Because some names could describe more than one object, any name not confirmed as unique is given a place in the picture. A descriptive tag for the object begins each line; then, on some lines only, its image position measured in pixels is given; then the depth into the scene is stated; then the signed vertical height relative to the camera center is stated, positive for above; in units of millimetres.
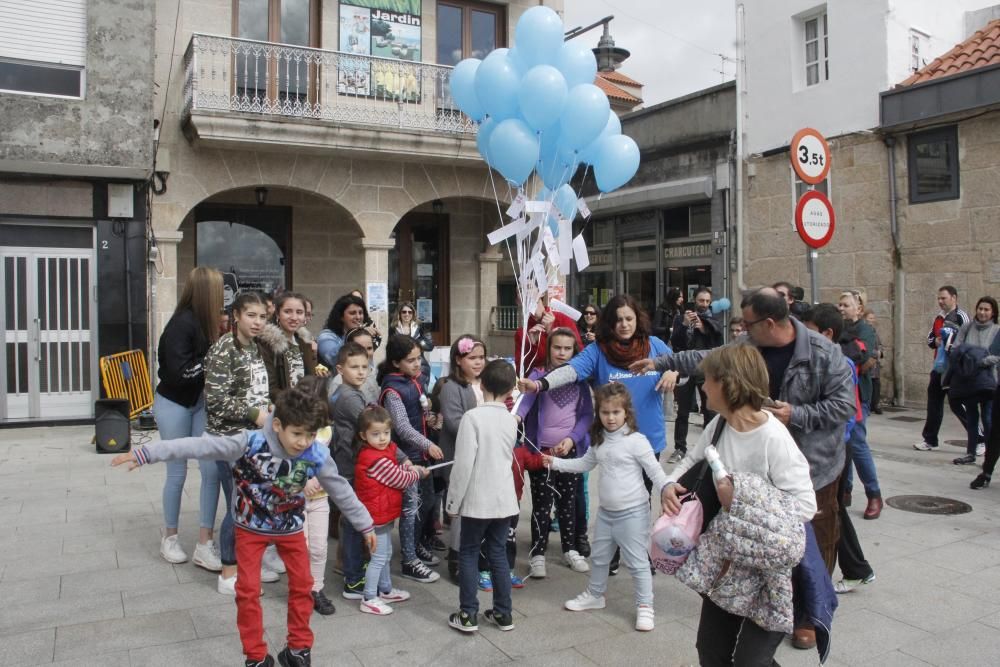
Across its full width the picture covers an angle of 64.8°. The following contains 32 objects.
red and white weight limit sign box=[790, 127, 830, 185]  7023 +1558
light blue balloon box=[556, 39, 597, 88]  7465 +2545
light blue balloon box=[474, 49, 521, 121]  7289 +2294
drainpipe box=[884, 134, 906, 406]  12164 +613
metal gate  10734 +4
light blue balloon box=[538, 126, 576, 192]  7355 +1594
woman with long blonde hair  5102 -345
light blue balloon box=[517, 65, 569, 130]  6812 +2050
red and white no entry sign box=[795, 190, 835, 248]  6680 +949
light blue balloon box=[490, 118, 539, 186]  7148 +1681
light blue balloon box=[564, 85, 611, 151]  7012 +1934
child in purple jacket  5133 -718
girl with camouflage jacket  4684 -309
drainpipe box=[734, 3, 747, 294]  14518 +3419
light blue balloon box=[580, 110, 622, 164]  7637 +1967
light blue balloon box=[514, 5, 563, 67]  7355 +2749
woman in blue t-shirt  4922 -219
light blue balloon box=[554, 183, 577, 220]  7953 +1315
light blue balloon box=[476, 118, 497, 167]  7836 +1991
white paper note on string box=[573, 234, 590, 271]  6871 +684
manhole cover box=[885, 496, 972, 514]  6520 -1504
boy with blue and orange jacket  3492 -750
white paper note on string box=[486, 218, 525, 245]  6586 +838
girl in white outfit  4297 -896
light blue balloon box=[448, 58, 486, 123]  8125 +2532
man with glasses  3680 -245
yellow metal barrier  10414 -621
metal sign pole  6410 +485
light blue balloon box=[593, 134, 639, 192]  7680 +1654
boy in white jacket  4102 -879
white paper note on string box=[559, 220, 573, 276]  6852 +774
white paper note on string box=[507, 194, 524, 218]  6638 +1044
